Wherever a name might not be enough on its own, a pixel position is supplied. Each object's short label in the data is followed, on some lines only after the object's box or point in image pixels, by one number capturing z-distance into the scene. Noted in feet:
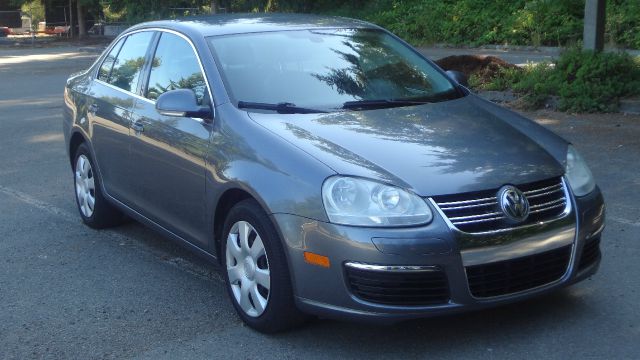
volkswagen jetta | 13.34
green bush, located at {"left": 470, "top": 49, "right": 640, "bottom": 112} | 37.37
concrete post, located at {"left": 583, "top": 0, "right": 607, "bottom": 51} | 40.81
